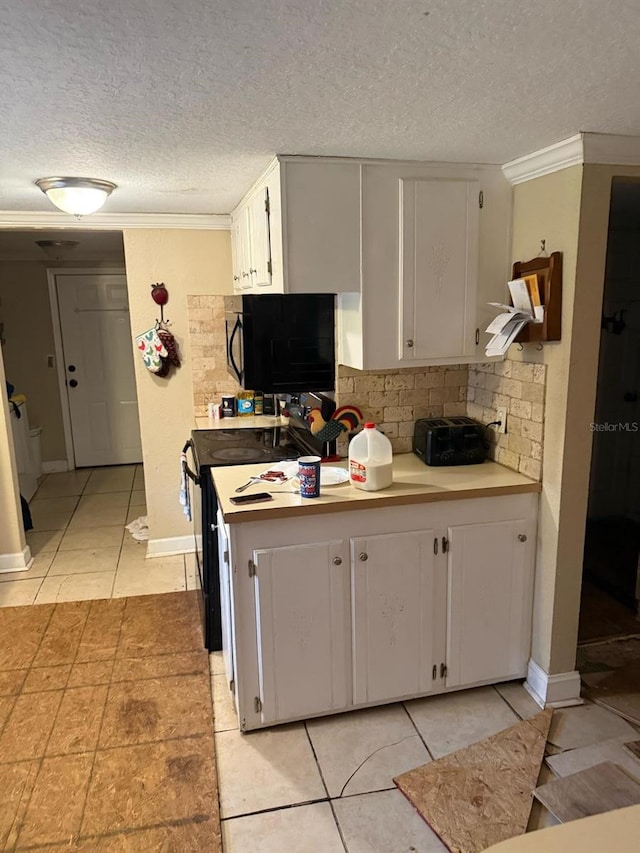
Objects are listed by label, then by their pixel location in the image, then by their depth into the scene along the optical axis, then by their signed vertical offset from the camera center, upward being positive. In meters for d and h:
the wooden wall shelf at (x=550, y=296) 2.19 +0.06
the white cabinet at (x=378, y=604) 2.21 -1.08
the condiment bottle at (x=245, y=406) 3.79 -0.54
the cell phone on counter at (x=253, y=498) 2.19 -0.64
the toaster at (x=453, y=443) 2.62 -0.55
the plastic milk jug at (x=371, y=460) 2.31 -0.54
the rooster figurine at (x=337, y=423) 2.69 -0.47
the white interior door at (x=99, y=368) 5.86 -0.46
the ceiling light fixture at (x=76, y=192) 2.50 +0.53
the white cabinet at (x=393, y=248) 2.27 +0.26
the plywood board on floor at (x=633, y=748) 2.14 -1.52
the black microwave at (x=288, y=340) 2.76 -0.10
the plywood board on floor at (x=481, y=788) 1.83 -1.53
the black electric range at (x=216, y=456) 2.72 -0.63
